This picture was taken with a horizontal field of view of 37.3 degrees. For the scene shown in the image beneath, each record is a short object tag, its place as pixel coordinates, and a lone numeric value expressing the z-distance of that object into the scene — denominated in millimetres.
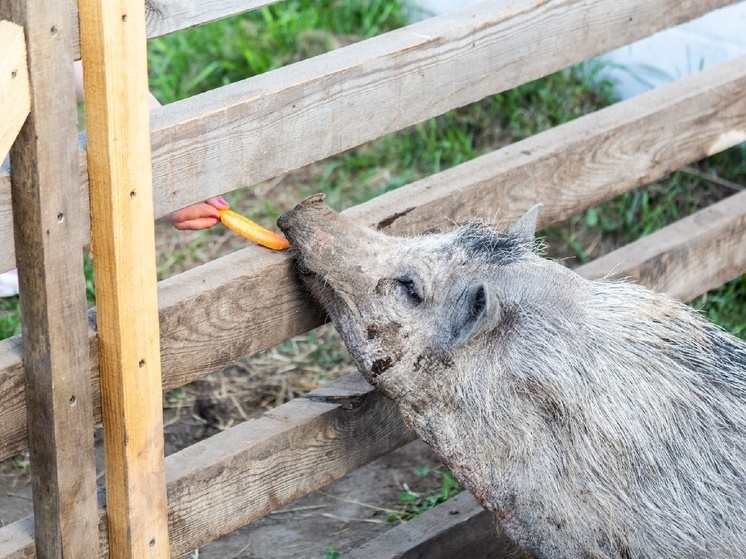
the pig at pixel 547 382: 2932
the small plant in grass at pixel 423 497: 4062
